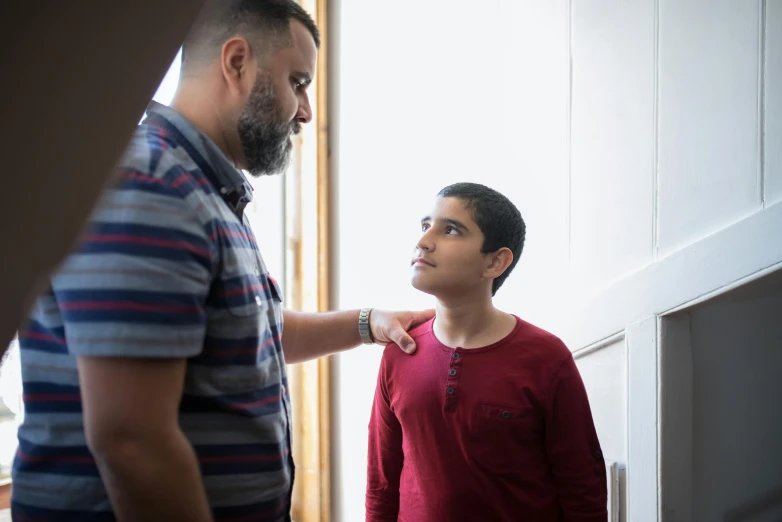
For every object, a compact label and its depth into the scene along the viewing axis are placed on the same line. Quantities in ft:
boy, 3.40
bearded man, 1.89
